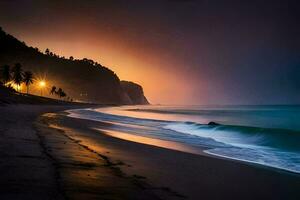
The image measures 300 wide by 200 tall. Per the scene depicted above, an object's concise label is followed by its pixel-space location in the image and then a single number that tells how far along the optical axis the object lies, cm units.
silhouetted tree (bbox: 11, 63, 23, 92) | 11631
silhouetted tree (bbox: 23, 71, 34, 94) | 12804
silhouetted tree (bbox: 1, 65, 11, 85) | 11588
